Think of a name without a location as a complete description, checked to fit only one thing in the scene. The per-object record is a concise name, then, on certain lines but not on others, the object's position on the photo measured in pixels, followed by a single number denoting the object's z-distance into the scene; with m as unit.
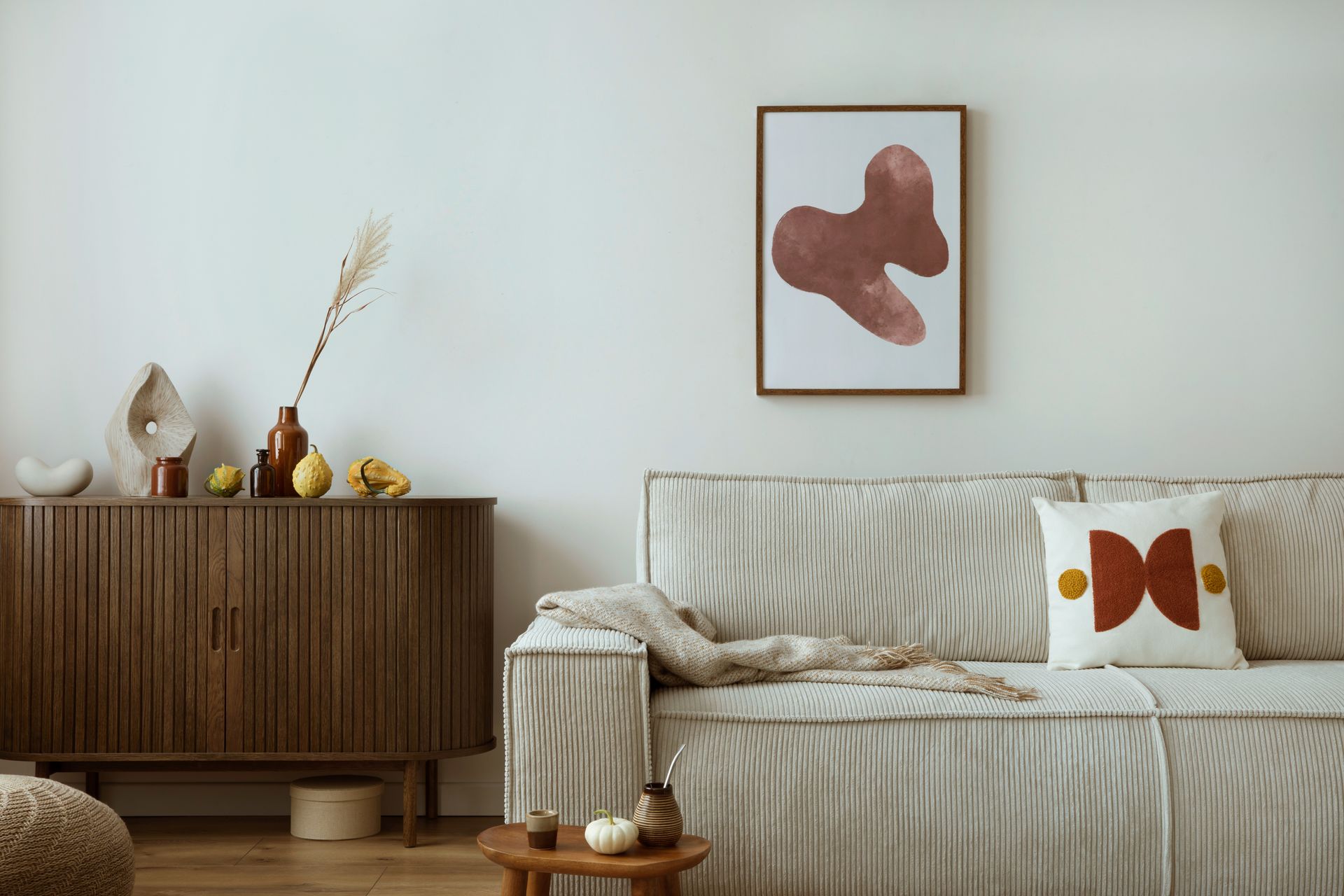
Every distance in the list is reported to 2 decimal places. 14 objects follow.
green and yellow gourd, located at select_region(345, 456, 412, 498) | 2.48
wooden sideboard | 2.36
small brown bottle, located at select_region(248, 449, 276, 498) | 2.50
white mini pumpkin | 1.39
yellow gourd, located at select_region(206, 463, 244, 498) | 2.49
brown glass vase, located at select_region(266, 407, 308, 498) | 2.54
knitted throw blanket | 1.85
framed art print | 2.73
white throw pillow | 2.12
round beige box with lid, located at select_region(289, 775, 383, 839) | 2.47
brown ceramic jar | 2.52
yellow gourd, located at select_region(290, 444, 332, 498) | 2.46
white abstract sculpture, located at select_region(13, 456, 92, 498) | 2.55
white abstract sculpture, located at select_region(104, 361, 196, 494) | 2.56
